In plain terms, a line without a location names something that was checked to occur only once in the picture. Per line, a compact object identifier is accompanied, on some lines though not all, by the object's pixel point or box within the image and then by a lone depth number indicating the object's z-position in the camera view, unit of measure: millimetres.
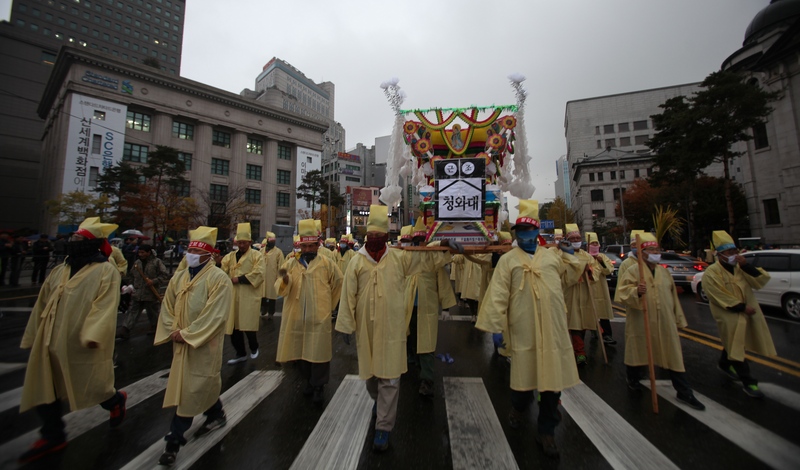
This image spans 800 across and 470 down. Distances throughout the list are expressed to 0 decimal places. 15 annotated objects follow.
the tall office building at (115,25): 54531
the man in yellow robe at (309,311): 3688
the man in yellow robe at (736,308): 3914
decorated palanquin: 4941
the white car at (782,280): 7469
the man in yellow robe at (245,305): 4996
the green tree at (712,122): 18547
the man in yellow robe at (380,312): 2957
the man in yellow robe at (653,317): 3740
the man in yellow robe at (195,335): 2715
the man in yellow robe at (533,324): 2732
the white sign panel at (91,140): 27984
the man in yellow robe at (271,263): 7332
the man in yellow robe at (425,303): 4095
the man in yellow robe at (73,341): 2822
